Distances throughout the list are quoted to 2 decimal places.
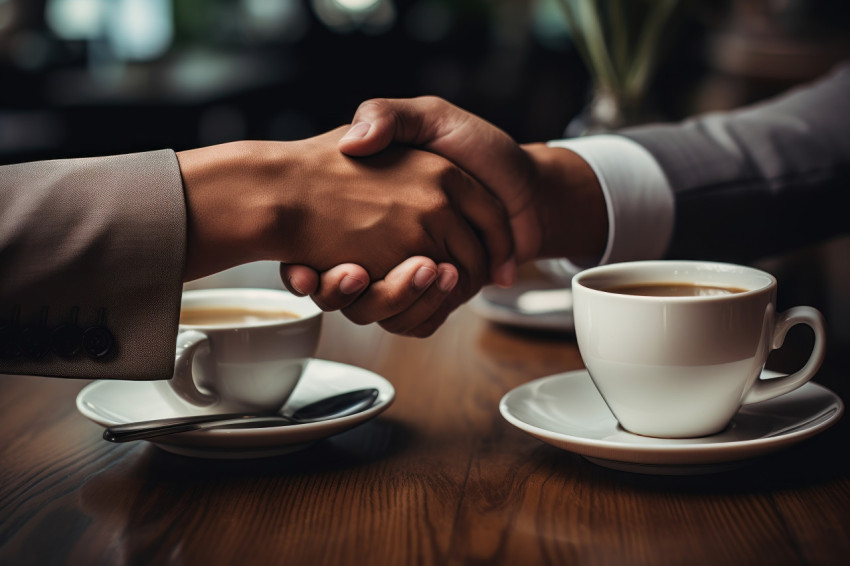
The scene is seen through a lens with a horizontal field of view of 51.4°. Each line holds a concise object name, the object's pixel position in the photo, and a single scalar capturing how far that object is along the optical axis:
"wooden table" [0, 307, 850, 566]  0.48
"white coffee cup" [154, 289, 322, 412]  0.64
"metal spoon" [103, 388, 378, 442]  0.57
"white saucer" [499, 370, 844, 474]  0.53
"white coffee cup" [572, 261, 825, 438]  0.57
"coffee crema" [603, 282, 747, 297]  0.65
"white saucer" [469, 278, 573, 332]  0.93
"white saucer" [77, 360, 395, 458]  0.59
